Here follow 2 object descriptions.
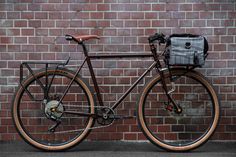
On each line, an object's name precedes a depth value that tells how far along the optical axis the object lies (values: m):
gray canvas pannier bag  4.96
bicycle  5.19
